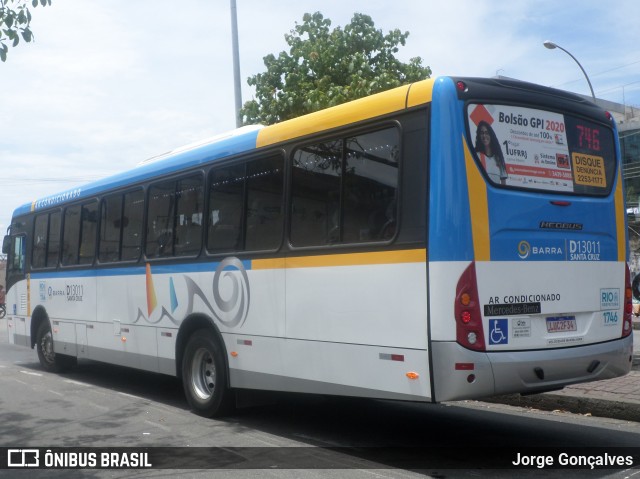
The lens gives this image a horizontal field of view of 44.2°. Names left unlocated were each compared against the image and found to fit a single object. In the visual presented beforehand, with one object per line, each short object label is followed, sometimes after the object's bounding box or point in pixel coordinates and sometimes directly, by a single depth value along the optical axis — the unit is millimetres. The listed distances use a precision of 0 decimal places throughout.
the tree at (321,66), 16422
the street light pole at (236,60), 17938
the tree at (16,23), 8219
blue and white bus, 6406
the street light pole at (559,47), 22531
